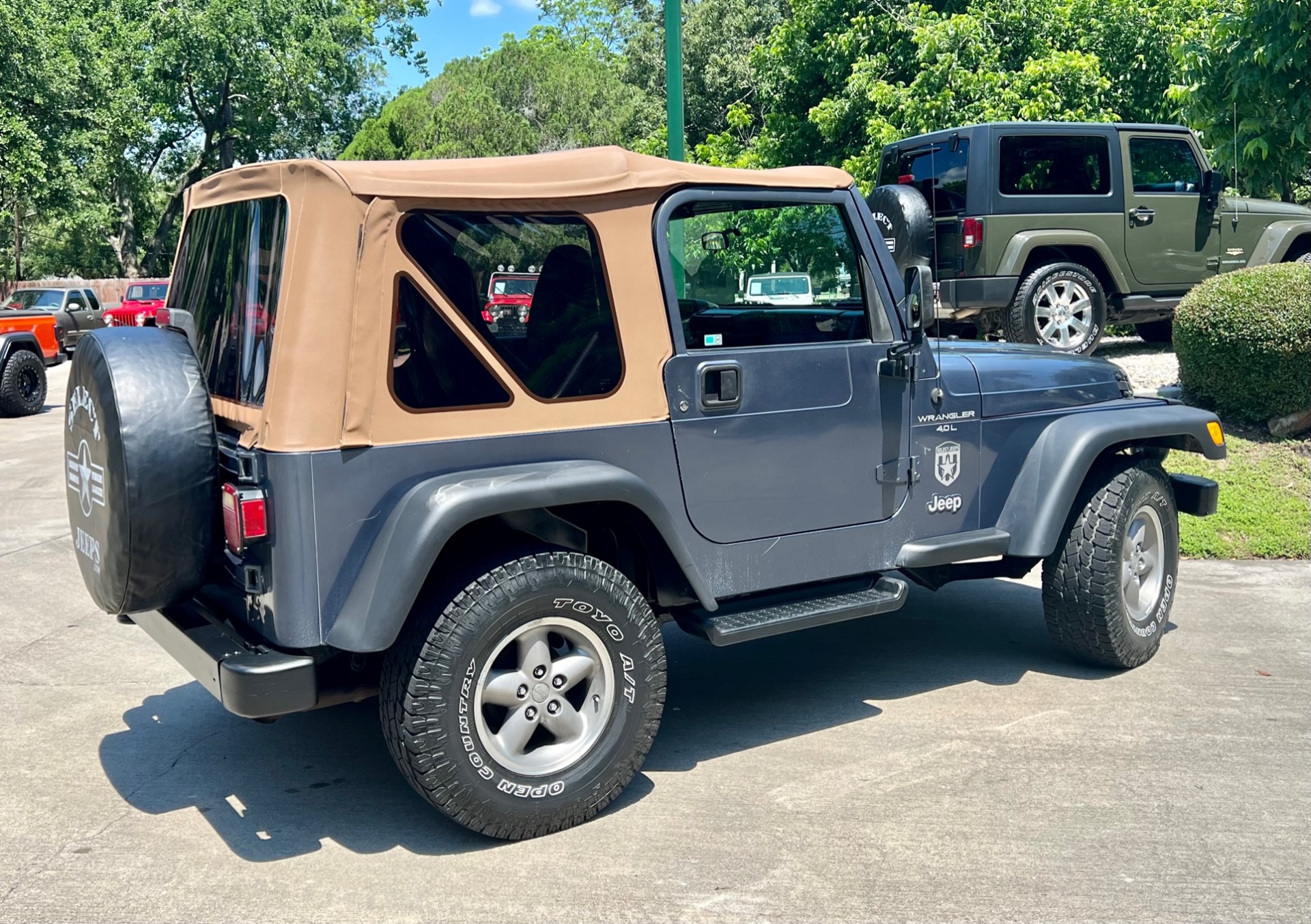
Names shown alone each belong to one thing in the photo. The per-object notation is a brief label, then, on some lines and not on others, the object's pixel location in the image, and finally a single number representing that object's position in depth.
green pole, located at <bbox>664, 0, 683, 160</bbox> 8.18
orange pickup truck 15.23
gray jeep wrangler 3.58
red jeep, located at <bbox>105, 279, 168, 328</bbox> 24.30
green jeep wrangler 10.34
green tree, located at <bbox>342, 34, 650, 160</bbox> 37.75
